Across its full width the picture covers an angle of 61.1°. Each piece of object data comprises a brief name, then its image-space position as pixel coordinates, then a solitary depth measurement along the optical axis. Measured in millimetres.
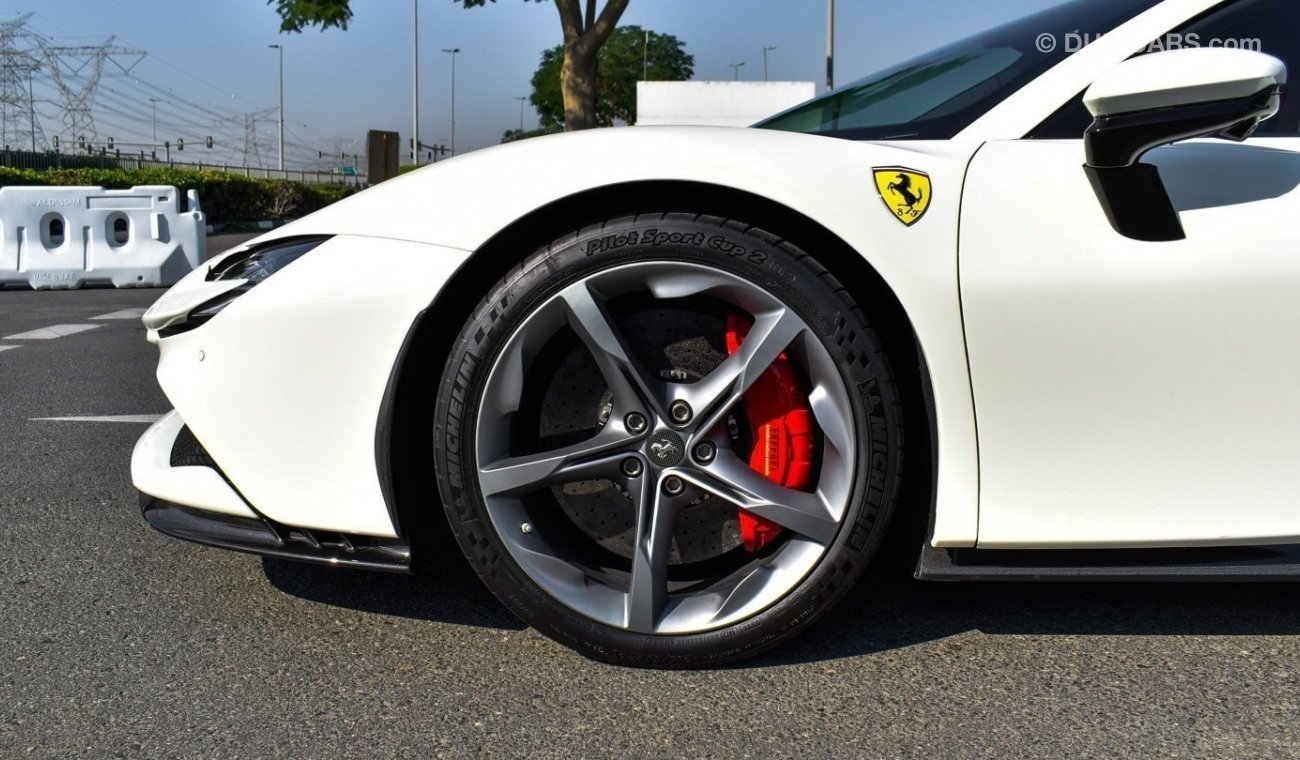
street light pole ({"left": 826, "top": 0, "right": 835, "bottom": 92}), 26812
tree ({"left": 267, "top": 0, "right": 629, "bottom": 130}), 15102
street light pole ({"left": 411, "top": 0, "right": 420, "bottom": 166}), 42531
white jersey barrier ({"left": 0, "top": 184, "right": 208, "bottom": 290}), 10078
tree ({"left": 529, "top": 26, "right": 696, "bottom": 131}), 56094
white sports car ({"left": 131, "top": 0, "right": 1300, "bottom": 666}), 1815
